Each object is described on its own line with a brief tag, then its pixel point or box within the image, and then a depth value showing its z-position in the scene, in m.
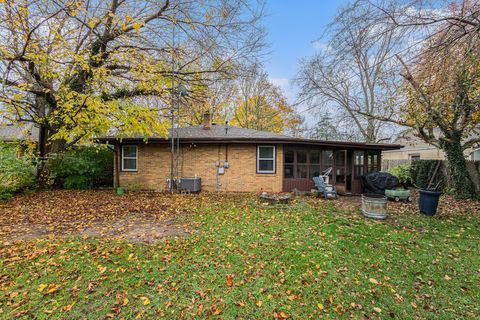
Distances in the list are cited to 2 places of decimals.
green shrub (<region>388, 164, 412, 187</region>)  12.74
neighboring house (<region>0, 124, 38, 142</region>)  16.99
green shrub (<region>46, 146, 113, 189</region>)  10.45
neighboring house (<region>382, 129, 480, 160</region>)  15.55
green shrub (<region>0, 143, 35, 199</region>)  7.96
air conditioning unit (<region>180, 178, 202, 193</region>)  10.17
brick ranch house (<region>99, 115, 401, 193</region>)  10.46
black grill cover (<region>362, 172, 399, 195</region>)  9.12
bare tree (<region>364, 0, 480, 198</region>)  3.91
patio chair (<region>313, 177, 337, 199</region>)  9.12
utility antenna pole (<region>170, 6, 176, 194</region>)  8.27
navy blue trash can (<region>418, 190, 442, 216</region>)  6.49
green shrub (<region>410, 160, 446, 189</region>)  11.57
